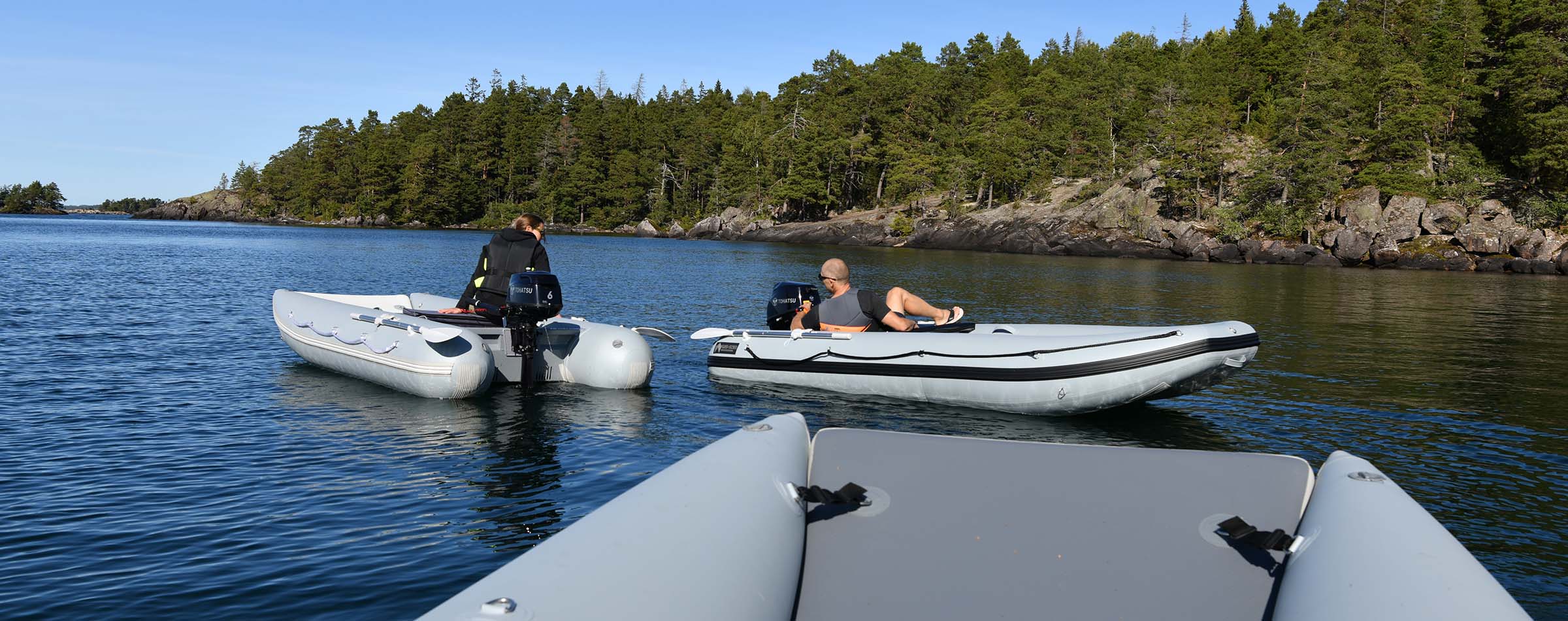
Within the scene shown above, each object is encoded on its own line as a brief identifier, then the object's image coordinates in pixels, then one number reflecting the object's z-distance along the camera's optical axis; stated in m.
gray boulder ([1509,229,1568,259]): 42.97
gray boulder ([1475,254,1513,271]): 42.94
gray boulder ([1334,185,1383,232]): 50.47
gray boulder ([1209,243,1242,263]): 51.00
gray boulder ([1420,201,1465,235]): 48.03
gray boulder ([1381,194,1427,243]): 48.03
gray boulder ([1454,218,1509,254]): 44.56
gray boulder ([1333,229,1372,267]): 47.34
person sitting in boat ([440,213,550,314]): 10.13
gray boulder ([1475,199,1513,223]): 49.28
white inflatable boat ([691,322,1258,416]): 8.39
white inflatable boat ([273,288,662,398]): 9.12
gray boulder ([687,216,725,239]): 83.69
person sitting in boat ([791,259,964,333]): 10.27
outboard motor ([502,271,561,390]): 9.27
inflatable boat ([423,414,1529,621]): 2.13
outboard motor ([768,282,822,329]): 11.88
